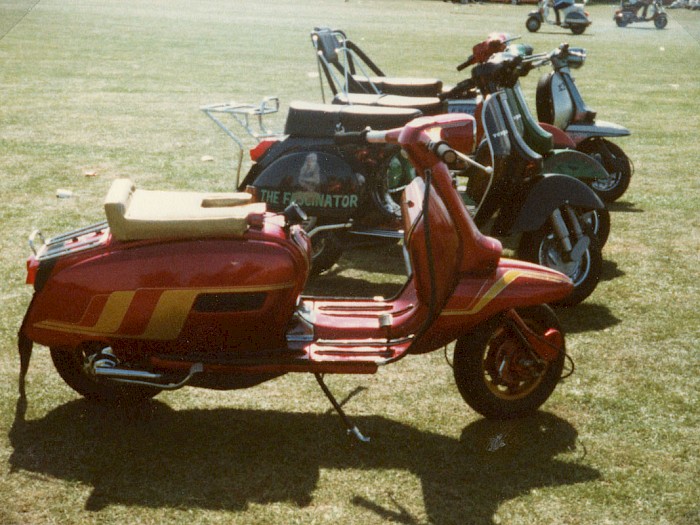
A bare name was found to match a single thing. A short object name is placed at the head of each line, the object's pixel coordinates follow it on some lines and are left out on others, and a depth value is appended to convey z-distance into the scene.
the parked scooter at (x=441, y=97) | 5.99
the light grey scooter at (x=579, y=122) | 7.97
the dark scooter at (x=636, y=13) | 32.28
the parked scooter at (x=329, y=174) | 5.73
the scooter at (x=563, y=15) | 28.14
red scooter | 3.78
